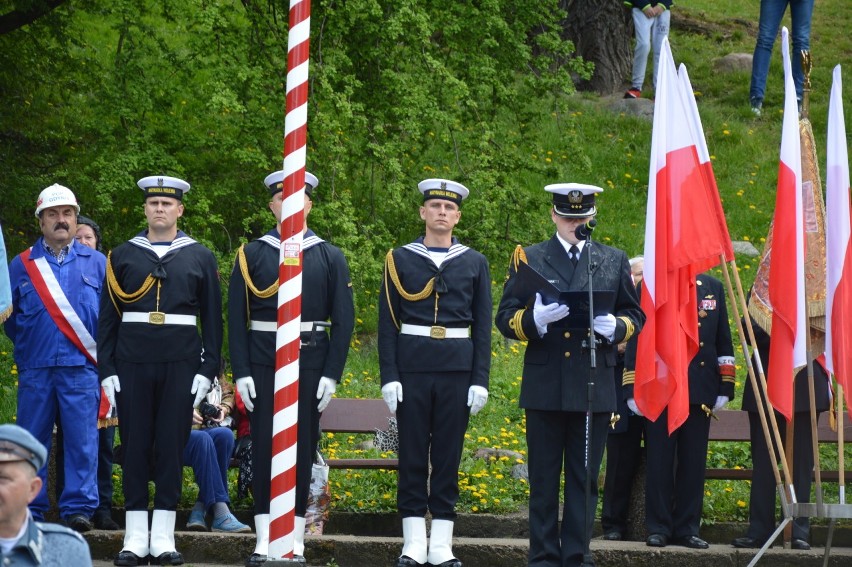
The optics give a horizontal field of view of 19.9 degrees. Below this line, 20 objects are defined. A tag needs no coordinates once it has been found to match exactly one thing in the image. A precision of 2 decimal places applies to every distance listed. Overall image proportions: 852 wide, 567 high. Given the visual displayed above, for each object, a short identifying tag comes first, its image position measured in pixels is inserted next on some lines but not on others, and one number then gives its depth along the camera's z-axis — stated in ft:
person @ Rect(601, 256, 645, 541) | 53.54
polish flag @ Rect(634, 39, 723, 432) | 46.61
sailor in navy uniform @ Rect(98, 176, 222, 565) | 46.49
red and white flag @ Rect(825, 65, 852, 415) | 47.44
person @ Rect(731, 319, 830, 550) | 50.58
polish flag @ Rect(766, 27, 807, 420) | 46.91
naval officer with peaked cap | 44.85
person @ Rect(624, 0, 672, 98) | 112.25
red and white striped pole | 40.58
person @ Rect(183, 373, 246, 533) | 51.18
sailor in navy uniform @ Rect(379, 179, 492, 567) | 46.66
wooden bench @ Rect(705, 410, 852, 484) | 55.57
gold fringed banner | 49.80
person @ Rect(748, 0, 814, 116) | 107.08
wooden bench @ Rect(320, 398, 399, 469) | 57.10
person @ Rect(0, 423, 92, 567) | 25.06
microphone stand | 42.38
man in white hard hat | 49.47
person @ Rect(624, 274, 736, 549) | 50.91
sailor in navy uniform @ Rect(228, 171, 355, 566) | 46.26
